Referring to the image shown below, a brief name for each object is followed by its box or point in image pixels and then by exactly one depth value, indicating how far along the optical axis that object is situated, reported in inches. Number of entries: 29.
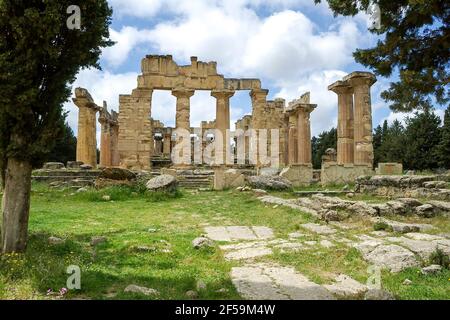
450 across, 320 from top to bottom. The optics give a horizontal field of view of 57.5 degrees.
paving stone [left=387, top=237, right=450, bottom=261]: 223.5
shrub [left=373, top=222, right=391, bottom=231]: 307.3
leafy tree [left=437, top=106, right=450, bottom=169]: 1432.1
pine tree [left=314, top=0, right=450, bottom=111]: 268.7
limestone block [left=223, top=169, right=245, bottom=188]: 705.0
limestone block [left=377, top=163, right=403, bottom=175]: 781.7
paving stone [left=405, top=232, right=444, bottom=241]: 270.2
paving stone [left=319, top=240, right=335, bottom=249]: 259.1
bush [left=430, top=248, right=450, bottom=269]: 207.6
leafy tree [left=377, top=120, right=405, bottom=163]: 1651.1
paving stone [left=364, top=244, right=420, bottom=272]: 208.1
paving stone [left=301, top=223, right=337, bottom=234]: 308.3
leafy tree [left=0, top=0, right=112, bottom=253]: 205.2
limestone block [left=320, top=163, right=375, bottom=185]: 819.4
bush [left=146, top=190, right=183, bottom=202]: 562.6
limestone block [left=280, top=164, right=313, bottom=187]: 792.9
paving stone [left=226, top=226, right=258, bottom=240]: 303.4
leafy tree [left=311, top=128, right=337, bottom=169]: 2064.5
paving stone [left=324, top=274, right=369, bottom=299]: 165.9
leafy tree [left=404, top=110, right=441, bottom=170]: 1541.6
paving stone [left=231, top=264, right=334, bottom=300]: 164.7
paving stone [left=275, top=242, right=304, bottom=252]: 253.8
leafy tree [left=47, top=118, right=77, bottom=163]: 1760.6
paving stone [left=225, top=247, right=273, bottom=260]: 239.0
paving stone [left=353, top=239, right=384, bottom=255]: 235.9
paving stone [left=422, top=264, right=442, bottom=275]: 196.2
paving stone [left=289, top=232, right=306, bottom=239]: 297.4
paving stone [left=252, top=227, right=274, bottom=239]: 305.4
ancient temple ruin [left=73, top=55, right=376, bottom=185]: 887.1
